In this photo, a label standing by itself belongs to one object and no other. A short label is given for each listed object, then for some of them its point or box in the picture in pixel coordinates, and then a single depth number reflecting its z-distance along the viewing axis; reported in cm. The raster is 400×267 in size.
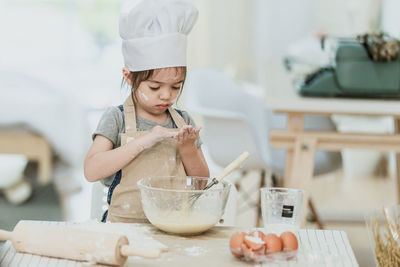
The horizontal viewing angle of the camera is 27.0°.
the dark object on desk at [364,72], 392
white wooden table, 212
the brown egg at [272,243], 212
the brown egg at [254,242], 211
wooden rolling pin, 205
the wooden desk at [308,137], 392
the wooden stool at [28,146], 616
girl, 238
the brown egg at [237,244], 213
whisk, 229
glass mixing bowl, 227
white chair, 502
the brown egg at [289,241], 215
